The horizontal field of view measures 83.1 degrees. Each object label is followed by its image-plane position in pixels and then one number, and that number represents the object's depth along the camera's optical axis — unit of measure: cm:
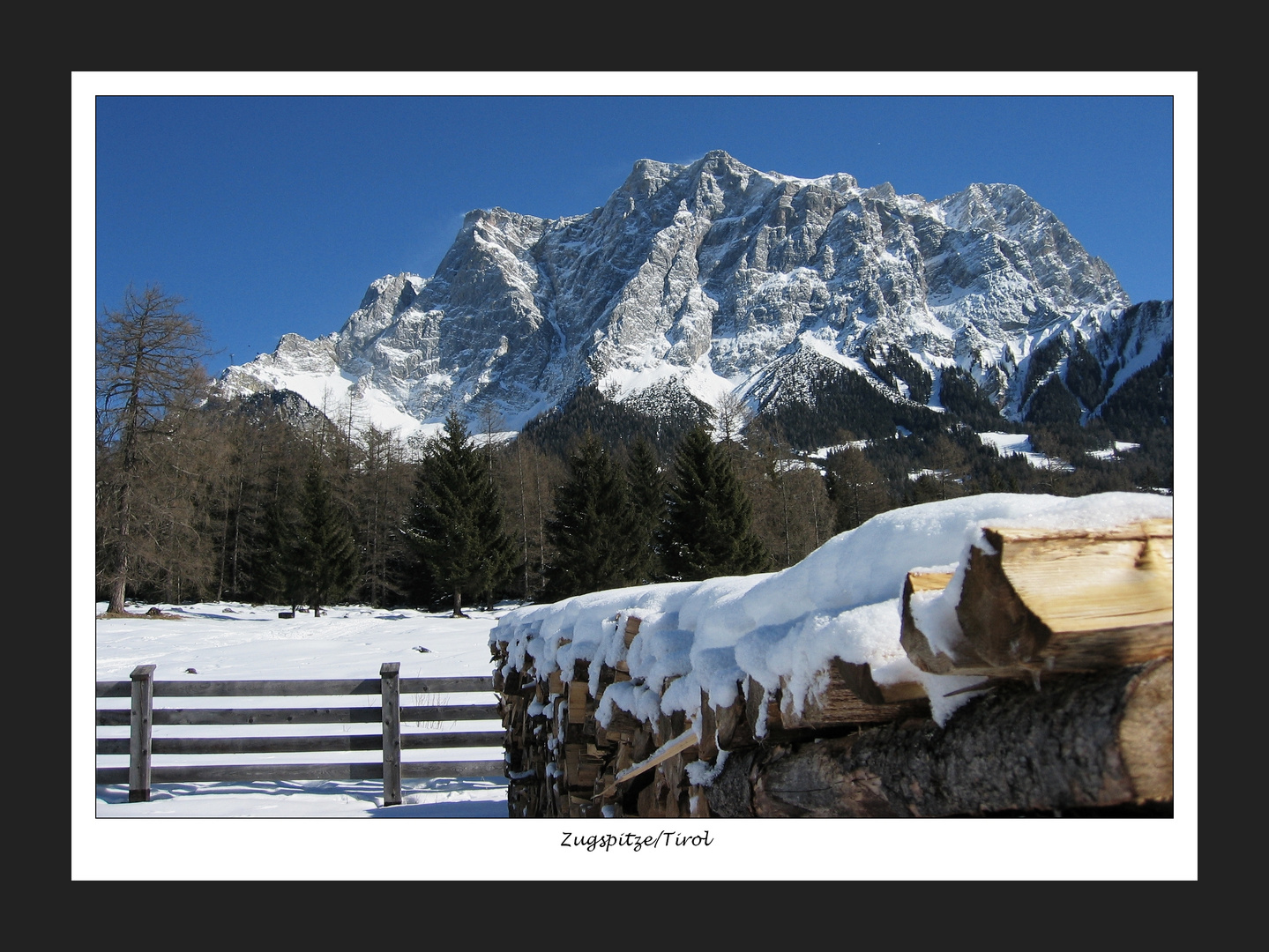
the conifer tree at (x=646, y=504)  2667
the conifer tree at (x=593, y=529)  2603
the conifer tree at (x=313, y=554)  2738
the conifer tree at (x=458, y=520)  2781
